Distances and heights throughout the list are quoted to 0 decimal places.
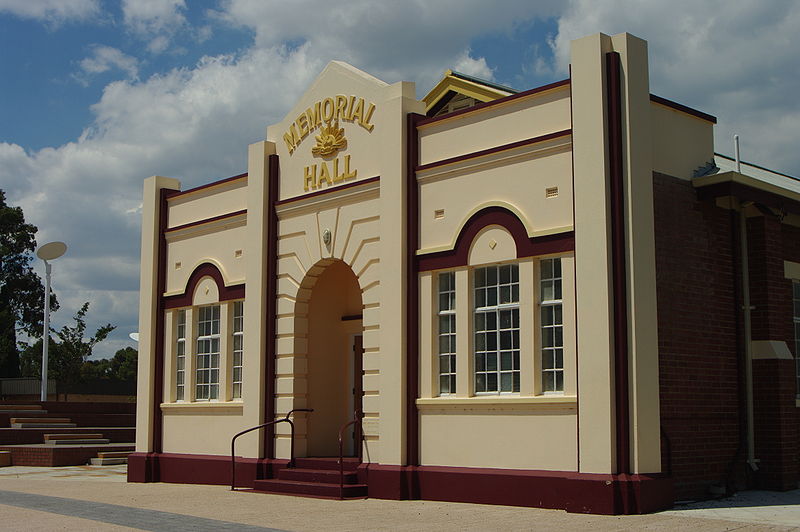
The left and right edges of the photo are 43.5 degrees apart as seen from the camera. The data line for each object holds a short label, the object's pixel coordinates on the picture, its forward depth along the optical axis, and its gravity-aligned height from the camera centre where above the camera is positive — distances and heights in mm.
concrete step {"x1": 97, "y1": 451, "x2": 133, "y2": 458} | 26531 -1633
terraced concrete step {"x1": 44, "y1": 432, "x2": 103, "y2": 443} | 28234 -1247
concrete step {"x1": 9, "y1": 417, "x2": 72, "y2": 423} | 29766 -806
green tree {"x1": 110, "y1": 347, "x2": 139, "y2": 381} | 74375 +2209
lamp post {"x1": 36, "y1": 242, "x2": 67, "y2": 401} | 33594 +4582
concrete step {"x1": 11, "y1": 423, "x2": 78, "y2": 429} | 29122 -970
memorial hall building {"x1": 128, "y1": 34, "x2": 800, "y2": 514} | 13383 +1372
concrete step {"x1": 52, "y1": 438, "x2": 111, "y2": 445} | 27922 -1373
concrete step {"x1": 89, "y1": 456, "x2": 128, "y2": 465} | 26188 -1781
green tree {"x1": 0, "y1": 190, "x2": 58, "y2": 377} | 51281 +5965
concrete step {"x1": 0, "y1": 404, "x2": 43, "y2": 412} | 32406 -490
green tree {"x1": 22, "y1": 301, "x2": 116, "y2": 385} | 54812 +2215
